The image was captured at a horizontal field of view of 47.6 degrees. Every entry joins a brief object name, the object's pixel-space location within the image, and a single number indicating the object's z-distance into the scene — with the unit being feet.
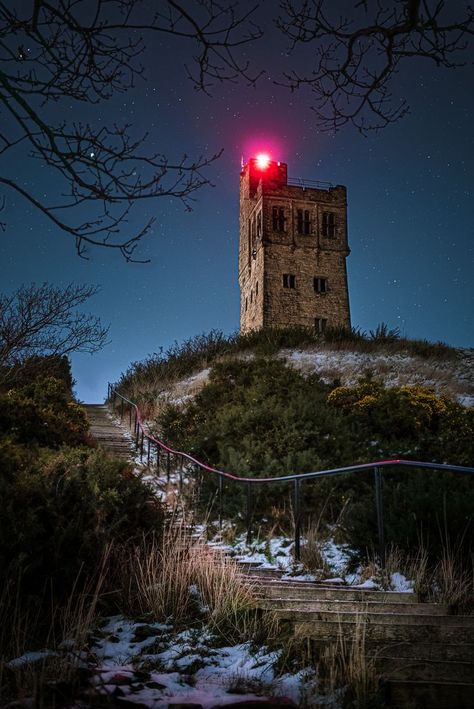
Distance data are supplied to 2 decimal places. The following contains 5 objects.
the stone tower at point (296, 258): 115.85
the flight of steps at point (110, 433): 49.26
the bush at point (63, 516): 16.46
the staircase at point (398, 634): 10.07
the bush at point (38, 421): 37.58
